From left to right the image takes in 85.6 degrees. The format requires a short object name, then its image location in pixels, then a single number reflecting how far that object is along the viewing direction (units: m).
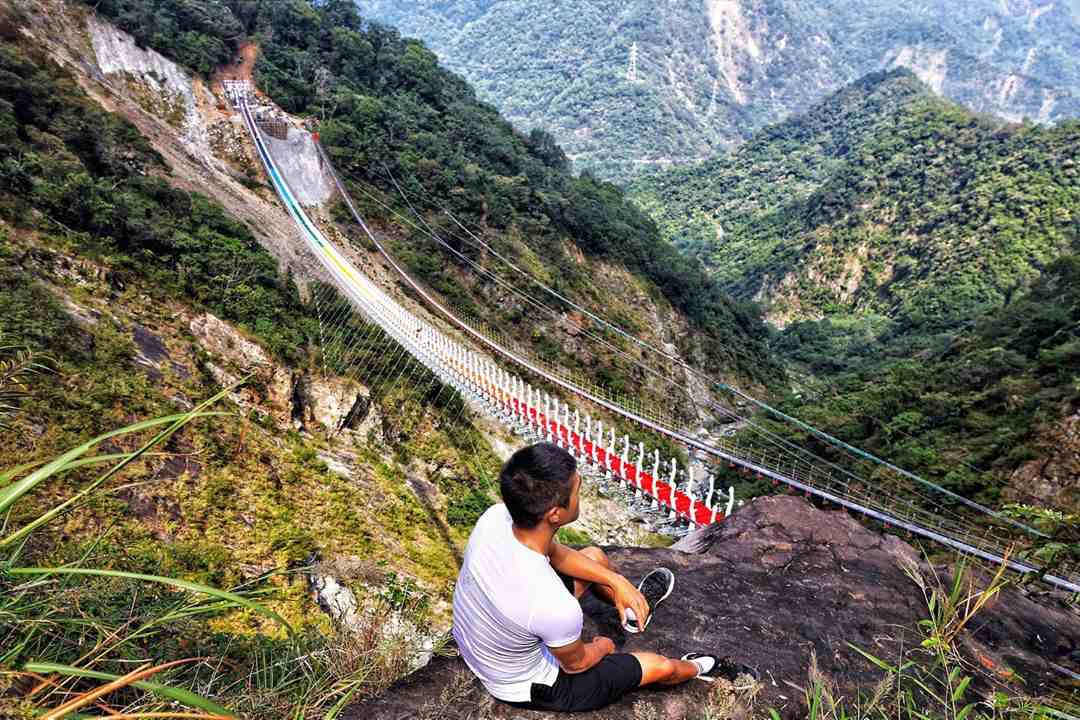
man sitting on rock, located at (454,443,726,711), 1.67
